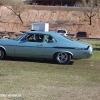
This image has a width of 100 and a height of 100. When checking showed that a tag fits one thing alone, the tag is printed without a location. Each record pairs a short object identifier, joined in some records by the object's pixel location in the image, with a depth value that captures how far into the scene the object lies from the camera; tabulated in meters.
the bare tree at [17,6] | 75.31
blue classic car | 13.46
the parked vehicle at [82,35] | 57.56
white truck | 51.01
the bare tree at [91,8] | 74.38
